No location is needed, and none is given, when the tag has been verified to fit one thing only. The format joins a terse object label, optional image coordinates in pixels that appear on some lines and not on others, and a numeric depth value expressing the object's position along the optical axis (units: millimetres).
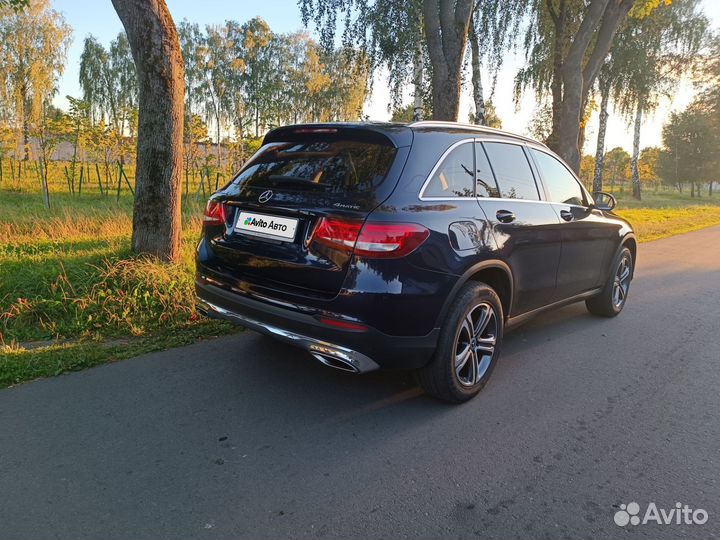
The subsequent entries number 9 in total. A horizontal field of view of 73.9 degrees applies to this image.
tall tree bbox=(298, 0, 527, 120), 8727
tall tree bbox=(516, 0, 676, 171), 11289
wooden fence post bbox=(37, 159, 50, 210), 14827
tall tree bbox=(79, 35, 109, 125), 45562
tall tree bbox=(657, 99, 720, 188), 45928
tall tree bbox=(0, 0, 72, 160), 23250
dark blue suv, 2734
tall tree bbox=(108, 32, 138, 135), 45750
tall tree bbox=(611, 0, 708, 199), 19203
